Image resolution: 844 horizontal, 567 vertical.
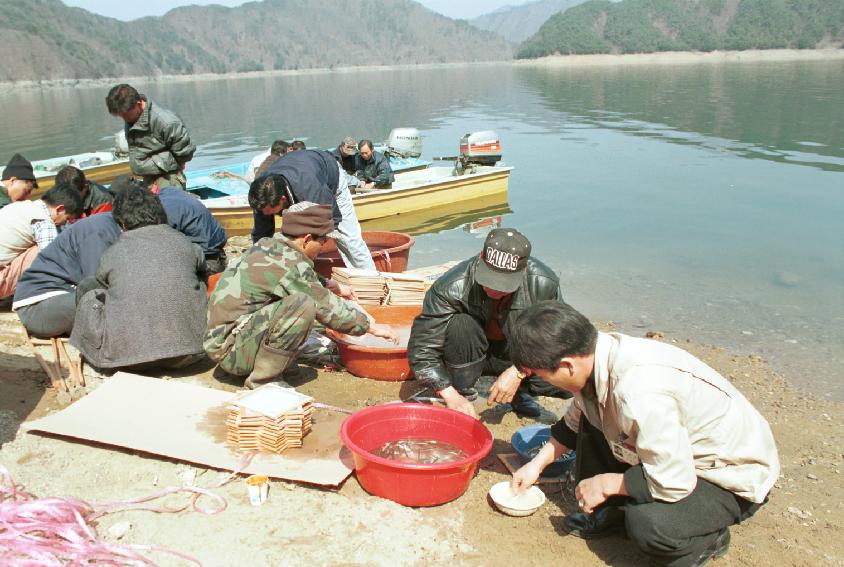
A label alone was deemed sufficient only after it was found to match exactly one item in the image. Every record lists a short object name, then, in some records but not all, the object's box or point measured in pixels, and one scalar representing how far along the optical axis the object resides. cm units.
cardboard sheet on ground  345
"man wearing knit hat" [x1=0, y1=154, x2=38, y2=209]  615
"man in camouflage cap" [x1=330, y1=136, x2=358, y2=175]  1155
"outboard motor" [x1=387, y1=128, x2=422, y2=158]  1448
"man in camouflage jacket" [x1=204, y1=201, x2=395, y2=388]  416
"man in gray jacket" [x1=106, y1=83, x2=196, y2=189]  682
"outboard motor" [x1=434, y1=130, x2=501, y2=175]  1349
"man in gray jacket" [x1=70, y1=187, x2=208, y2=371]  432
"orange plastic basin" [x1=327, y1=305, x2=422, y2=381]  464
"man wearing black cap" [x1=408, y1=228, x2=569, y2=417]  353
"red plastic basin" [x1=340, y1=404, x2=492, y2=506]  307
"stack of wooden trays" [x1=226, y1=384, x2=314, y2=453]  351
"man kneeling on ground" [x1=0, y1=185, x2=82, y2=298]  551
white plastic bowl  315
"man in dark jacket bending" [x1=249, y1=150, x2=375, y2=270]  513
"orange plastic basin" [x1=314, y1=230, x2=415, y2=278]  668
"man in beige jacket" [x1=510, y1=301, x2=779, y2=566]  246
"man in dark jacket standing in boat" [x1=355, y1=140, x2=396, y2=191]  1200
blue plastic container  359
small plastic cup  318
